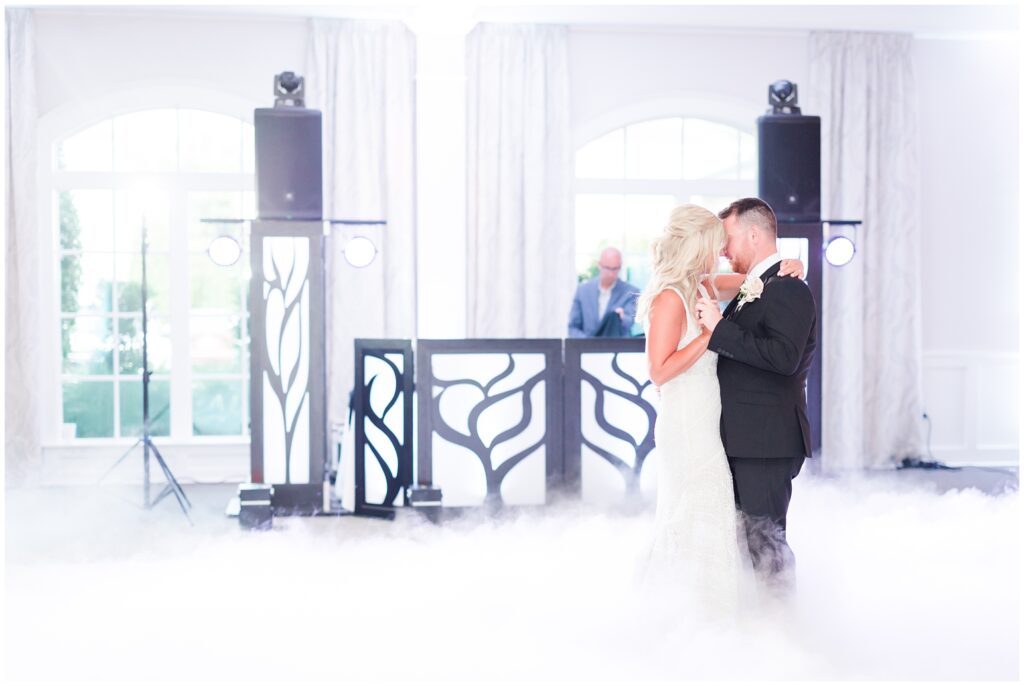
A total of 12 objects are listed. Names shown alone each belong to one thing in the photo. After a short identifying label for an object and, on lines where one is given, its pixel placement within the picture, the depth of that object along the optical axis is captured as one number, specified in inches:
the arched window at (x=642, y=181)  275.6
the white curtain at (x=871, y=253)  270.5
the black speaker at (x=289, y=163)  189.0
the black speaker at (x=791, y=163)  193.0
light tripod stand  209.8
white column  223.0
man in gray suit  236.5
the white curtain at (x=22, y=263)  244.1
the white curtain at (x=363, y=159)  255.0
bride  110.8
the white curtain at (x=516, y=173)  260.8
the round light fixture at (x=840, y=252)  193.2
